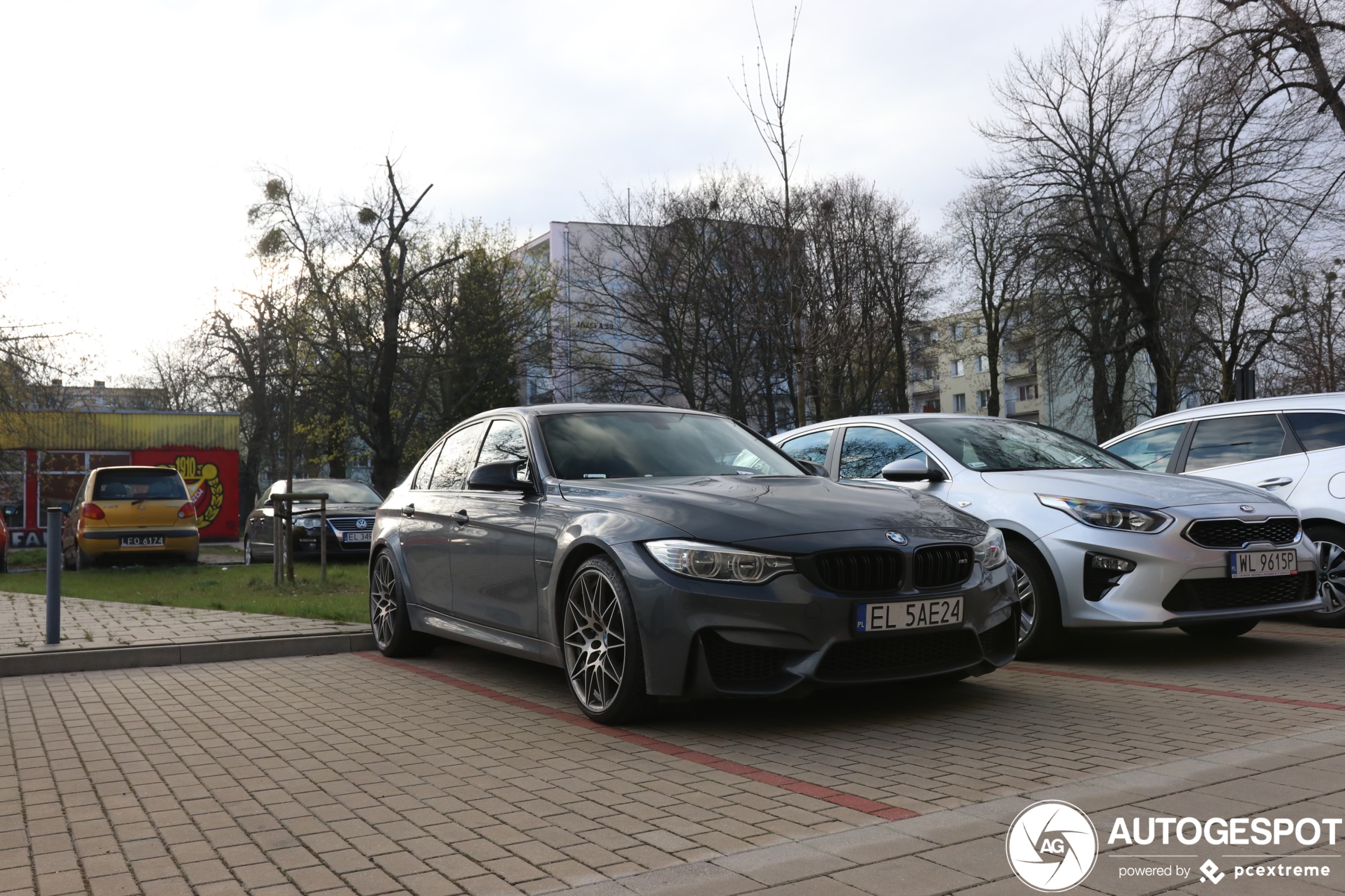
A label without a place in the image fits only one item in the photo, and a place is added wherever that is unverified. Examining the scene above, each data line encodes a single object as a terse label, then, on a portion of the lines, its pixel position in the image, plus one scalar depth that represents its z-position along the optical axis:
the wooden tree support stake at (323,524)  13.21
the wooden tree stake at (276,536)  12.92
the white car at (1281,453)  8.30
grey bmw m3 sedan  5.02
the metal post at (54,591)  8.20
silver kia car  6.61
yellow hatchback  17.27
